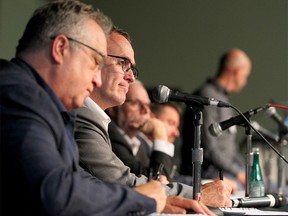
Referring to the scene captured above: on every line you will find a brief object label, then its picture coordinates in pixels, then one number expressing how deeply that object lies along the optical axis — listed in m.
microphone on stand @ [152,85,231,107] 3.93
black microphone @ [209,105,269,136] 4.72
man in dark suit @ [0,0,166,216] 2.62
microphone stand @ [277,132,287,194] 6.40
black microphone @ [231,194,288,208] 4.32
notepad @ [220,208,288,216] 3.95
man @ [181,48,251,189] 8.37
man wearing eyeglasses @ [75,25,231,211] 3.86
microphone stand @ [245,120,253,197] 4.97
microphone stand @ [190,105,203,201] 3.96
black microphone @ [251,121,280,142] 6.46
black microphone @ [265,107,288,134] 5.50
